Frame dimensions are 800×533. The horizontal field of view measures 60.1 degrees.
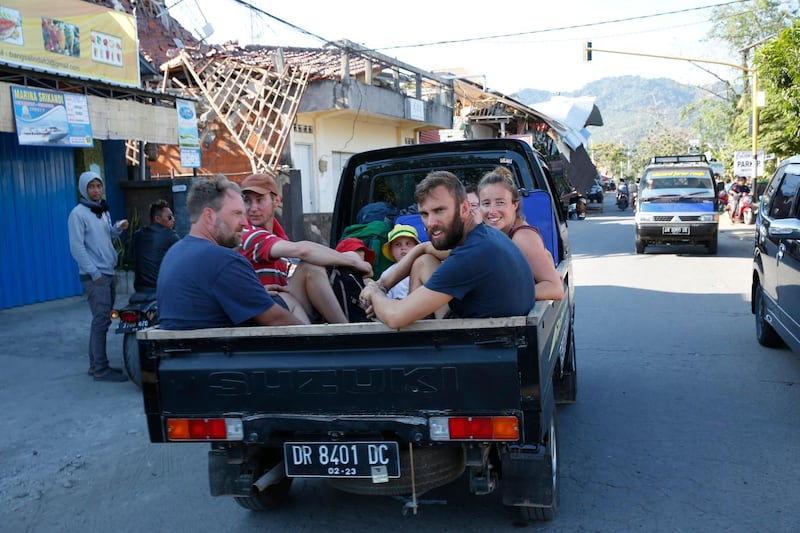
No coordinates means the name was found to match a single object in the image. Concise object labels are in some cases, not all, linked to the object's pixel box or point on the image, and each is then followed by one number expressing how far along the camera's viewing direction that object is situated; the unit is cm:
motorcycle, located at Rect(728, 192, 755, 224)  2425
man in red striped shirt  394
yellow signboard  943
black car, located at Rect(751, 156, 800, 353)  572
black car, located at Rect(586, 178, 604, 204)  4065
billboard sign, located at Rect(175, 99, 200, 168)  1227
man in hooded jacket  671
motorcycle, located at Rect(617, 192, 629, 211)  3994
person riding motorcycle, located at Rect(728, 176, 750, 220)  2421
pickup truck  295
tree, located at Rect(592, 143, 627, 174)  9419
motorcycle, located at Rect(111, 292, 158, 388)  640
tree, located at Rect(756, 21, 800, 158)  1417
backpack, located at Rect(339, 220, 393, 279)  518
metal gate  1027
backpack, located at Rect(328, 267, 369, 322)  429
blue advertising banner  917
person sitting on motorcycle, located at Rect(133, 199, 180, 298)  662
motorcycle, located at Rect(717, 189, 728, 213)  3075
